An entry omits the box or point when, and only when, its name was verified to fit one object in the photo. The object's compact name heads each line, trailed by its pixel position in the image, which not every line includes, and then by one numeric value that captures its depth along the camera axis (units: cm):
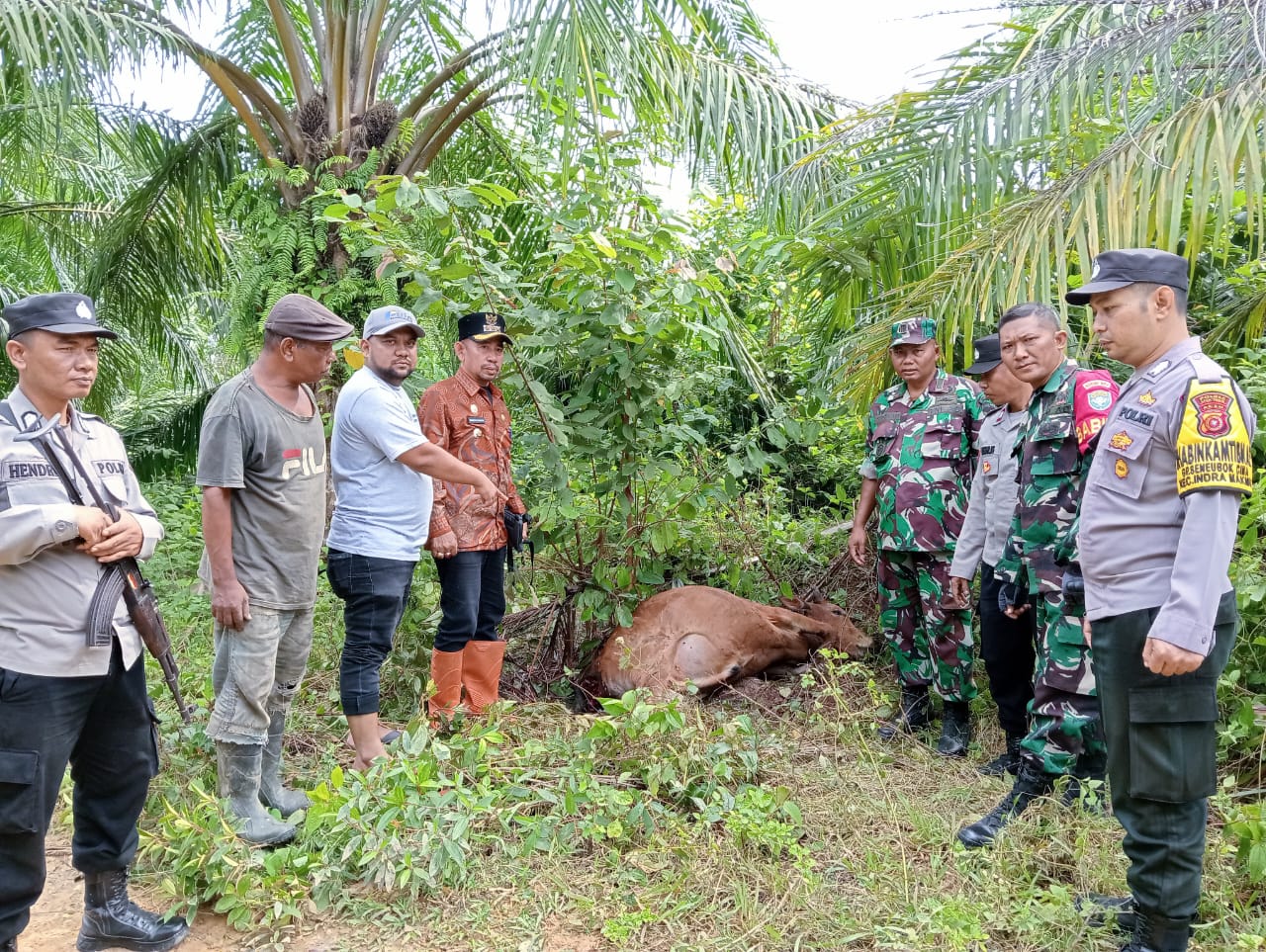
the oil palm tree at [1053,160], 327
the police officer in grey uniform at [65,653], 233
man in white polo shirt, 357
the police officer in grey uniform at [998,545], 368
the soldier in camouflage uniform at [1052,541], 319
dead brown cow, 445
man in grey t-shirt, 298
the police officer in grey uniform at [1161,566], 223
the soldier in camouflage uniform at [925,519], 407
